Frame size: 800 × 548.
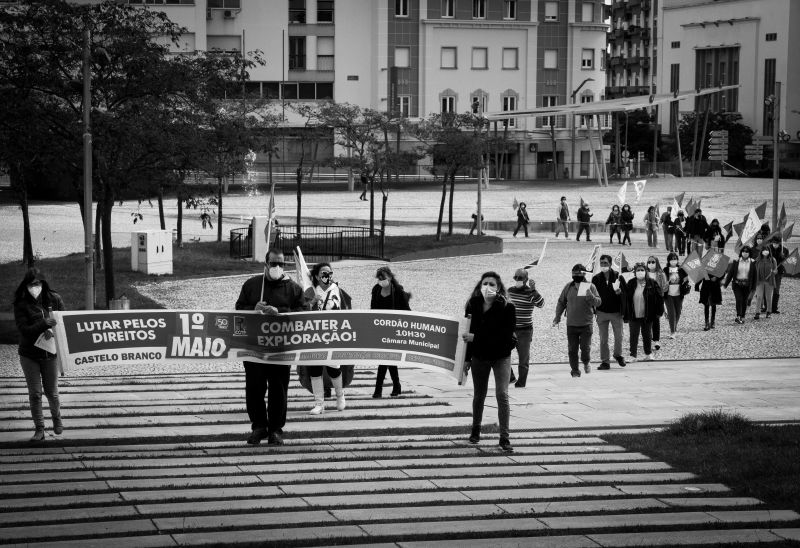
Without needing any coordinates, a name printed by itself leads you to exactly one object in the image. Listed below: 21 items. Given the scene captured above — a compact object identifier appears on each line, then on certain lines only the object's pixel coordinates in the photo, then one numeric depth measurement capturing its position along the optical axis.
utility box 31.72
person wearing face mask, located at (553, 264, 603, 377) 18.22
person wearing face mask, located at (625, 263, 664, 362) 20.04
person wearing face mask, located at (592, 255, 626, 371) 19.05
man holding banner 12.30
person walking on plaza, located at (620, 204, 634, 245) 45.25
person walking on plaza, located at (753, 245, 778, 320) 25.81
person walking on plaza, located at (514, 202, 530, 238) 48.50
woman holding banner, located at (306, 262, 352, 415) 14.29
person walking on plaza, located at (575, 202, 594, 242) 48.03
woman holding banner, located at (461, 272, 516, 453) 12.23
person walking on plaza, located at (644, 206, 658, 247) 44.28
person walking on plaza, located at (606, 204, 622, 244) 45.71
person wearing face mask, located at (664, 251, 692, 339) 22.67
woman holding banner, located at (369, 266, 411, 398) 15.37
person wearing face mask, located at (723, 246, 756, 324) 25.22
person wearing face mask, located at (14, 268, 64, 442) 12.49
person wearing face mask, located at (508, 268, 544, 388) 17.39
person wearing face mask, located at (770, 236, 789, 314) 26.96
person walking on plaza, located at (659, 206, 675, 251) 41.84
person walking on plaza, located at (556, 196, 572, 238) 49.09
